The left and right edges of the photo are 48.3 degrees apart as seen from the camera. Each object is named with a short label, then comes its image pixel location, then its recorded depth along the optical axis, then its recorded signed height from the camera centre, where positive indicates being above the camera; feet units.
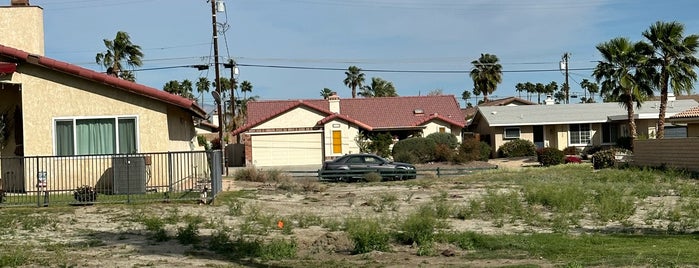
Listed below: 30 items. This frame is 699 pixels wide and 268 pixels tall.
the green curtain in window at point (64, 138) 73.05 +2.02
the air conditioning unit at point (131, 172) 66.74 -1.32
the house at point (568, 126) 175.42 +3.82
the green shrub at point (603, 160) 126.11 -3.07
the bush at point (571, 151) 165.49 -1.77
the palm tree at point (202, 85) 331.16 +29.72
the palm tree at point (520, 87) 378.53 +27.69
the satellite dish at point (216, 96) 124.77 +9.39
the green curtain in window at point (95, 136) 73.46 +2.15
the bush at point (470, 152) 155.02 -1.17
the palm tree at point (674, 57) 139.44 +14.98
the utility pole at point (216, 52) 136.34 +18.17
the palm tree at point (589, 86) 337.74 +24.16
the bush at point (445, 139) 165.06 +1.67
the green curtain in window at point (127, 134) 74.02 +2.22
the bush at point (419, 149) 158.92 -0.16
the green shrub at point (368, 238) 41.45 -4.78
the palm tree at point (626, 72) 147.02 +13.30
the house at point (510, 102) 259.19 +14.49
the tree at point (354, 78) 311.47 +28.81
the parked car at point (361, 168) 109.40 -2.73
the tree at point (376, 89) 331.28 +25.62
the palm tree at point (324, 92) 371.15 +28.26
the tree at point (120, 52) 169.68 +22.98
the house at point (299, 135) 168.14 +3.56
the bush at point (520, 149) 171.22 -0.96
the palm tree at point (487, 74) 254.88 +23.64
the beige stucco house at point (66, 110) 71.56 +4.56
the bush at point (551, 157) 143.27 -2.53
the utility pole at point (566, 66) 221.66 +21.87
